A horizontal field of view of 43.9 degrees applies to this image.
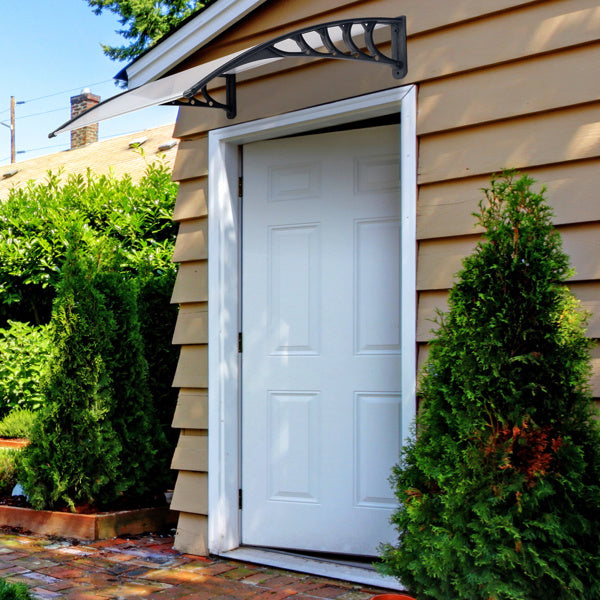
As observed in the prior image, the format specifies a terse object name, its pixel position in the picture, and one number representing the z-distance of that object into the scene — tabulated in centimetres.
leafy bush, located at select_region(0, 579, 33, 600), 258
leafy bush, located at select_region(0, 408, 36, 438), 719
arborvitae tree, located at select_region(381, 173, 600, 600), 233
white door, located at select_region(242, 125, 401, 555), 369
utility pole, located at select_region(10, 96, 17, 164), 3219
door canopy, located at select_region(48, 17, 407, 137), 319
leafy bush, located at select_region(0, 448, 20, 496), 516
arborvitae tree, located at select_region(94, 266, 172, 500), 471
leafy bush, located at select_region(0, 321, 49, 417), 789
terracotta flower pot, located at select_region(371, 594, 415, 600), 232
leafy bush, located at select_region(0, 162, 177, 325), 715
